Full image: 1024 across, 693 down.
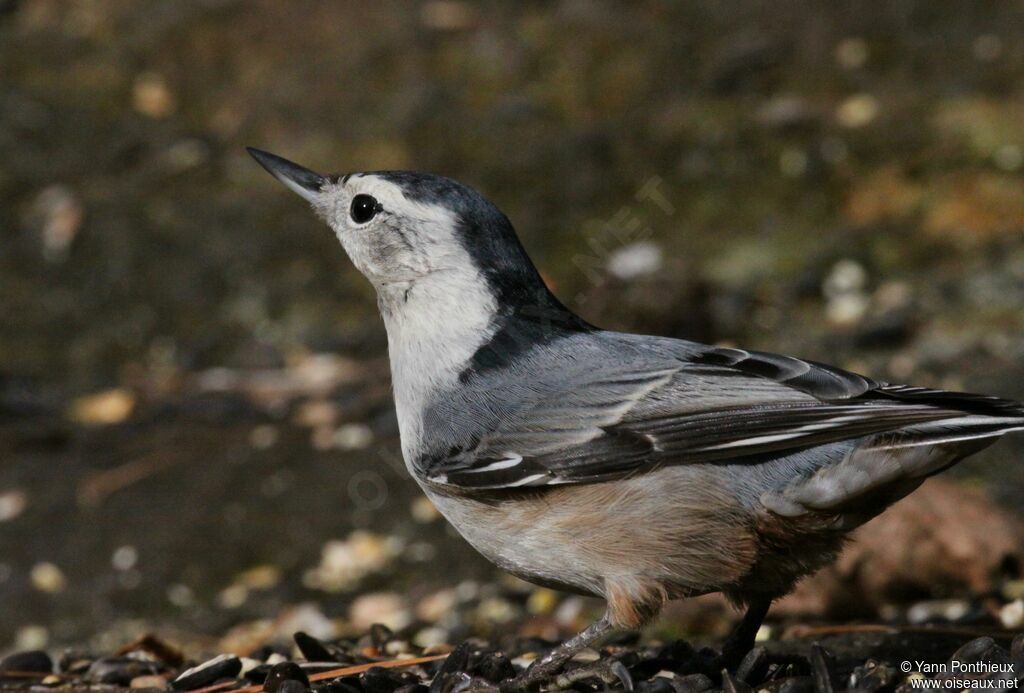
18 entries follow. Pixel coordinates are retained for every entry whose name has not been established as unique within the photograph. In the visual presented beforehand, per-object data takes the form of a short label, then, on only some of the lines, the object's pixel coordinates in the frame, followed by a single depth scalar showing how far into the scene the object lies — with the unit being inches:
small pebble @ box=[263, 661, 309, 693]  255.6
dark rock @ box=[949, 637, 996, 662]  245.4
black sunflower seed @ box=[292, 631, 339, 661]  290.5
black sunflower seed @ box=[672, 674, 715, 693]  244.7
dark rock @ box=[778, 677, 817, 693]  239.6
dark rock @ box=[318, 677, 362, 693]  245.9
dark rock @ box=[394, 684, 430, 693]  248.2
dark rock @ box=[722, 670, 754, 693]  236.4
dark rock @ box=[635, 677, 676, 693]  242.6
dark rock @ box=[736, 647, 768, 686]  256.2
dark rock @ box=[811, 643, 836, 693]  237.6
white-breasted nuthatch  243.6
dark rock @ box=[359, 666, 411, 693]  254.4
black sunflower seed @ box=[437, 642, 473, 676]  258.7
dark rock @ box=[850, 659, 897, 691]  239.1
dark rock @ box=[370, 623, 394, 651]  324.5
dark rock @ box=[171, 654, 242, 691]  273.4
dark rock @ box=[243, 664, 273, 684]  273.0
